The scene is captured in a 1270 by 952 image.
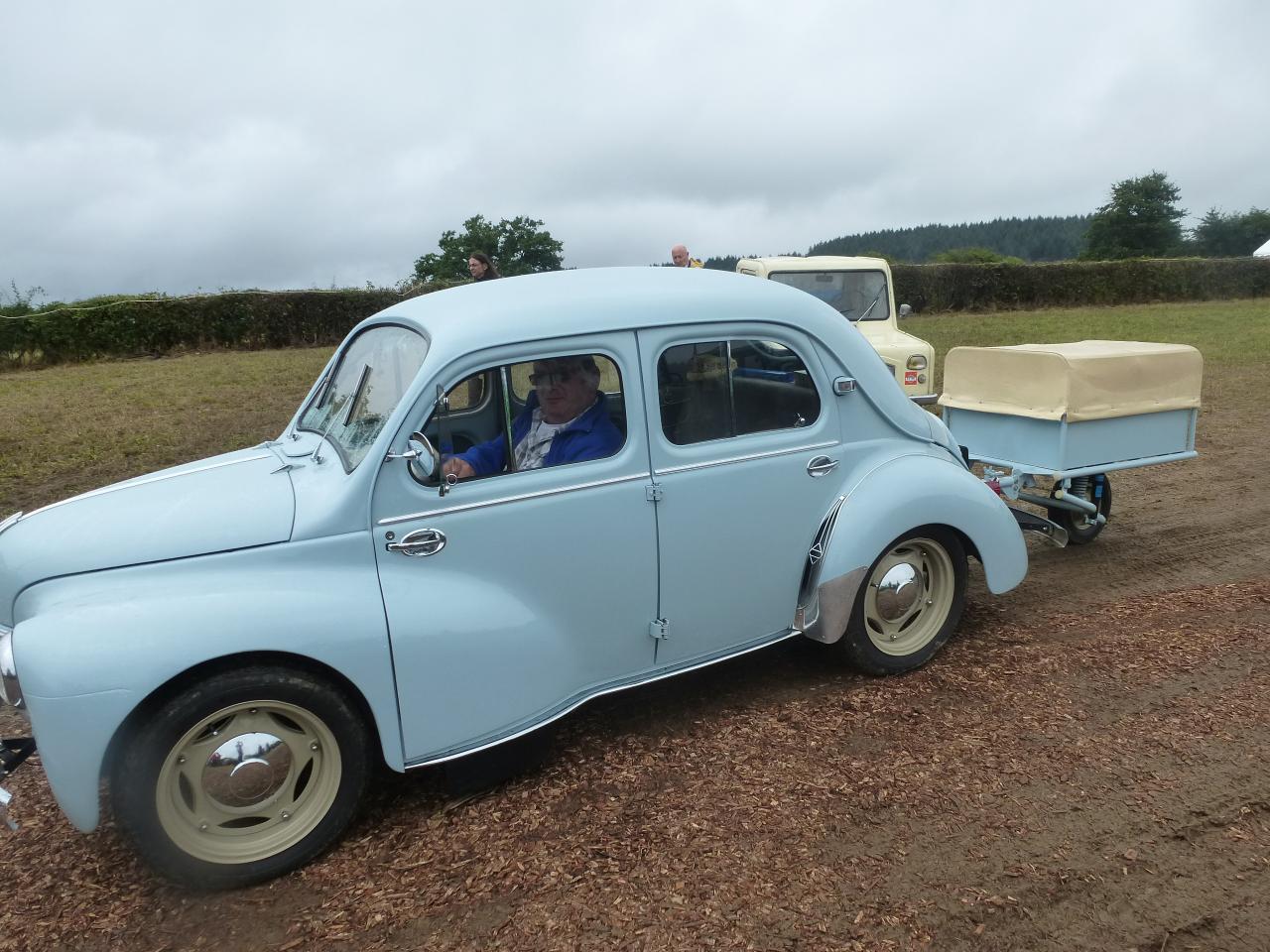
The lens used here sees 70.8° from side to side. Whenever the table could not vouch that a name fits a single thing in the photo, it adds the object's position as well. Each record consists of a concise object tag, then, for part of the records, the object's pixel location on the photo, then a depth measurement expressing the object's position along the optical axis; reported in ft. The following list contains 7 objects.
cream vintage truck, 31.81
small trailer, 16.51
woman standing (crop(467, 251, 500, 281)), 30.90
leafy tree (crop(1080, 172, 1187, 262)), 208.54
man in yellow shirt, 35.04
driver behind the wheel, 11.25
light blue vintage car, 9.15
